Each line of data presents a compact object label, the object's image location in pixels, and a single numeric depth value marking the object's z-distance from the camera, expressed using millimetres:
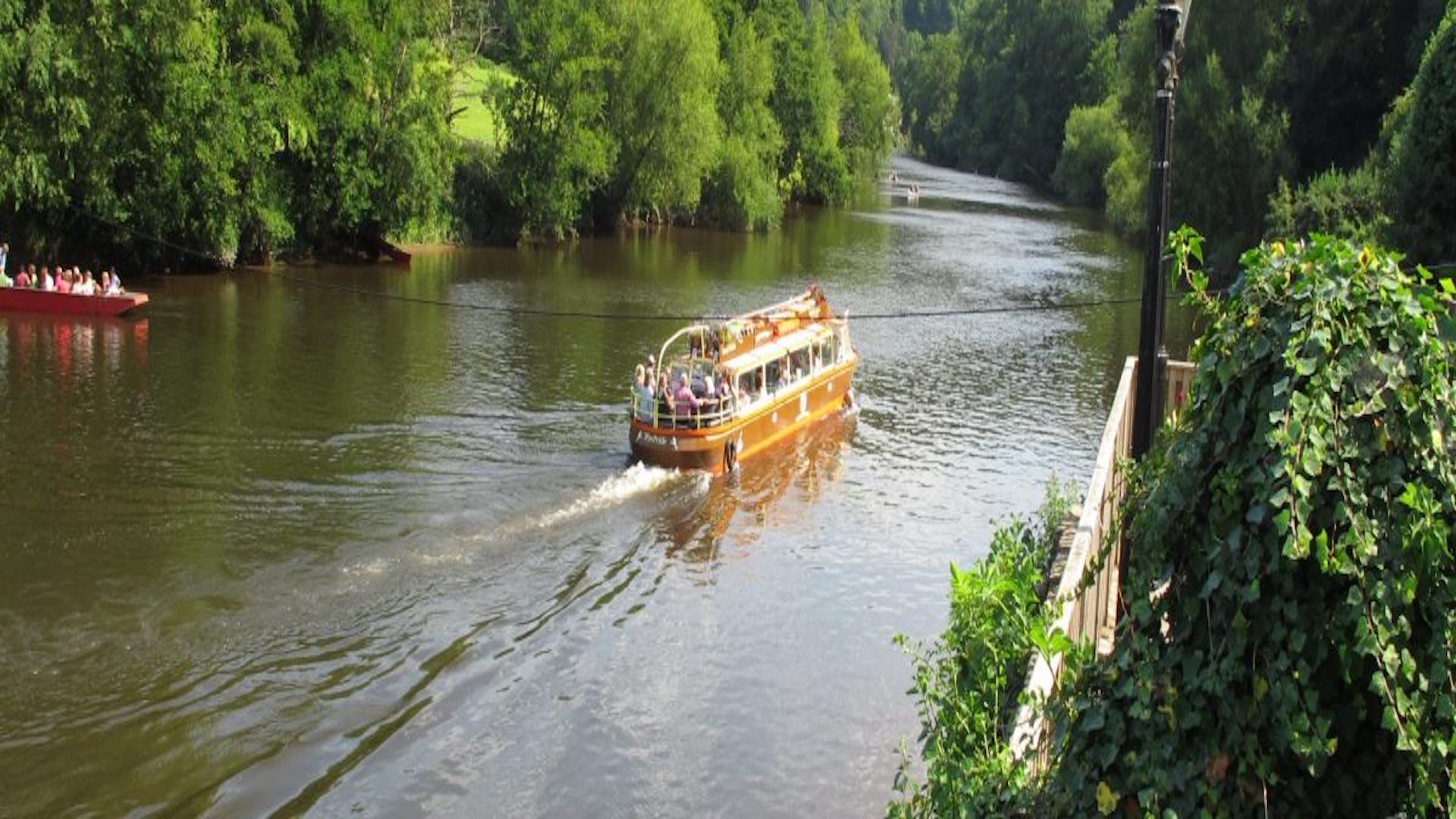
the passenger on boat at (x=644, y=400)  26781
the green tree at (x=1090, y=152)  92500
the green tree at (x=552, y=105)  60531
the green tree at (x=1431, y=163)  33875
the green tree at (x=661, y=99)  62281
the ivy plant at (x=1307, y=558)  5379
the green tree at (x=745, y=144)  71312
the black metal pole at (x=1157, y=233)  9305
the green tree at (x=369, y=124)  49625
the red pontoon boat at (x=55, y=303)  37344
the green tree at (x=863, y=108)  96812
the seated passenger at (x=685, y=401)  26875
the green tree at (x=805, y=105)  84875
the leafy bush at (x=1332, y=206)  42125
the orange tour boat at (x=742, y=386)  26703
